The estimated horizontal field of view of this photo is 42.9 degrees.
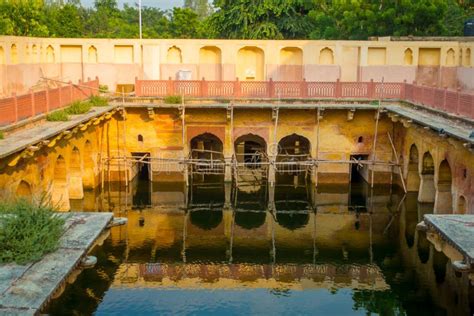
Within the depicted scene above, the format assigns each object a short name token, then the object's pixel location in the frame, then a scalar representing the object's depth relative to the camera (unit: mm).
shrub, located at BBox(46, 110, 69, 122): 18042
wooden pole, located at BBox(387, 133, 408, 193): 23377
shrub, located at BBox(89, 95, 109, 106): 22844
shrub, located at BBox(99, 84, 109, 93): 25150
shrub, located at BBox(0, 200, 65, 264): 9117
